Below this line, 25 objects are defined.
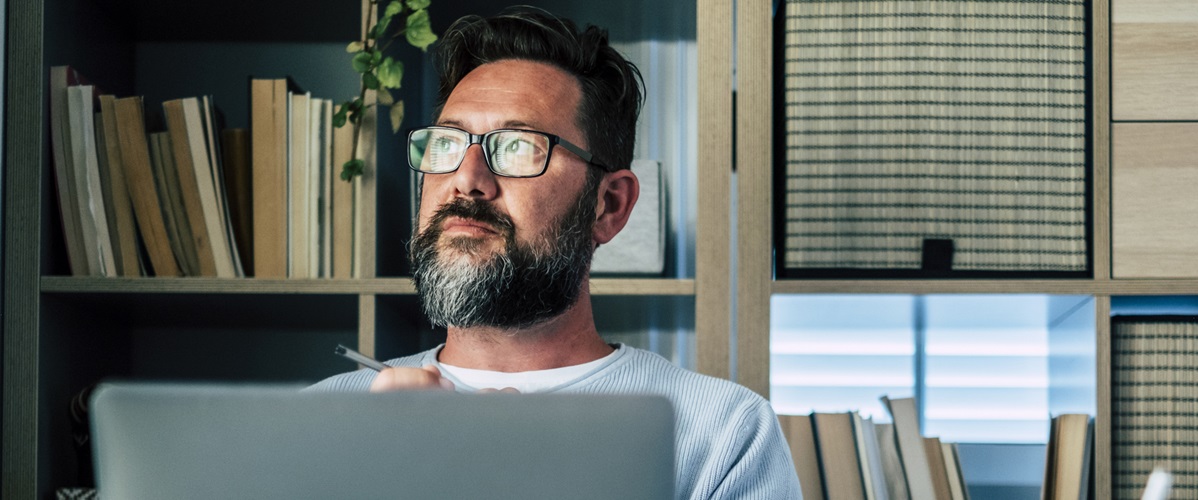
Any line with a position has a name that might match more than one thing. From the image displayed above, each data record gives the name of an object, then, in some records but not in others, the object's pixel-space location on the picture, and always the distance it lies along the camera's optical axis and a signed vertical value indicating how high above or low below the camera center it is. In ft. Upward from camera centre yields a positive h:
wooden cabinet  5.08 +0.38
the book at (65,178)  5.22 +0.37
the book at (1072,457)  5.00 -0.95
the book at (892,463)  5.15 -1.01
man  4.39 +0.03
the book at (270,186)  5.25 +0.33
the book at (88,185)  5.23 +0.33
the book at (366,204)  5.20 +0.24
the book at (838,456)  5.10 -0.97
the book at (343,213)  5.24 +0.20
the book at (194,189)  5.27 +0.32
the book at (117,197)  5.27 +0.28
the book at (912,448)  5.12 -0.93
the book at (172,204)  5.29 +0.24
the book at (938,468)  5.16 -1.03
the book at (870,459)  5.09 -0.98
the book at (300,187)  5.24 +0.33
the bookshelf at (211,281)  5.12 -0.12
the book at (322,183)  5.25 +0.35
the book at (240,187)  5.37 +0.33
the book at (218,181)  5.29 +0.36
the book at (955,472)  5.15 -1.05
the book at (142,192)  5.26 +0.30
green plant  5.12 +0.92
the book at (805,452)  5.13 -0.96
